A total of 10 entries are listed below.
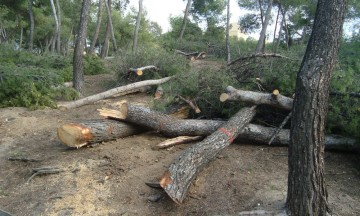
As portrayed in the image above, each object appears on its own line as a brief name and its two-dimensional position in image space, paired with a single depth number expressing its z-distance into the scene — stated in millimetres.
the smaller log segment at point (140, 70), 10055
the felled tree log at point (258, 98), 5367
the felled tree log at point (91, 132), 5004
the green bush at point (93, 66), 12953
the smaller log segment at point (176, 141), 5309
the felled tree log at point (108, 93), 8094
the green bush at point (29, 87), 7453
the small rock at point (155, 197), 4016
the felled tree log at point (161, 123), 5598
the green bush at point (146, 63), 10623
